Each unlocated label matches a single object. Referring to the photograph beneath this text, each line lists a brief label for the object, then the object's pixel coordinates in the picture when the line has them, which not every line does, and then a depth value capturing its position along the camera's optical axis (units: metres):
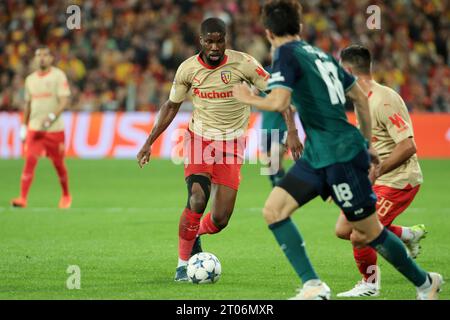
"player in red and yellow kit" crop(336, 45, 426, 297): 15.64
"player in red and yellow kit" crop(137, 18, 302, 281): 17.80
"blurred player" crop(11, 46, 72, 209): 29.64
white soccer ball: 16.70
